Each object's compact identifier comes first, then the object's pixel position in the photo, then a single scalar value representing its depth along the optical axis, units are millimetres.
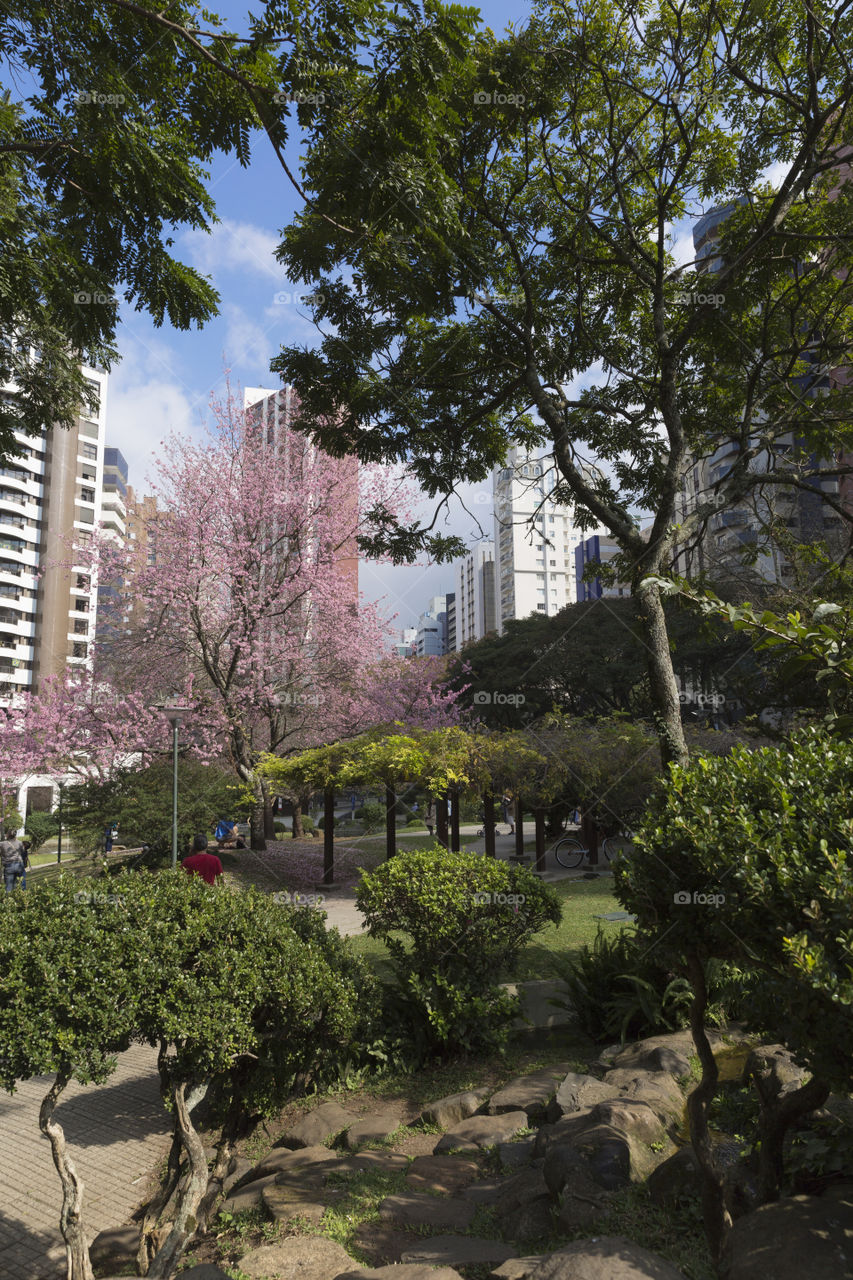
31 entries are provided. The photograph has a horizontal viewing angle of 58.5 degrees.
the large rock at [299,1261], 3256
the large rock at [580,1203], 3375
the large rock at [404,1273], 2957
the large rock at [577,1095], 4554
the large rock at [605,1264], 2598
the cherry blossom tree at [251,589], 16188
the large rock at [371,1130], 4820
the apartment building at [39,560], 48688
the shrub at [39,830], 31031
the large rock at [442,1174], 4141
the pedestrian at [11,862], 14953
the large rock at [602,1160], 3582
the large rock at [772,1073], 3238
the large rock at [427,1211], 3717
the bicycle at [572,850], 18375
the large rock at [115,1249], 3994
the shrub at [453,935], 6137
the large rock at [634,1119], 3922
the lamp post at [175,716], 10906
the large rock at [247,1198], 4105
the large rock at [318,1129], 4934
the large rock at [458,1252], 3219
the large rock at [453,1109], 5094
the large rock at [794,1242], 2480
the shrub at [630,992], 5738
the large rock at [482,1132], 4633
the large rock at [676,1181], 3422
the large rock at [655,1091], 4317
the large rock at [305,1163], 4379
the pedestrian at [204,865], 7273
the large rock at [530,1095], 4969
